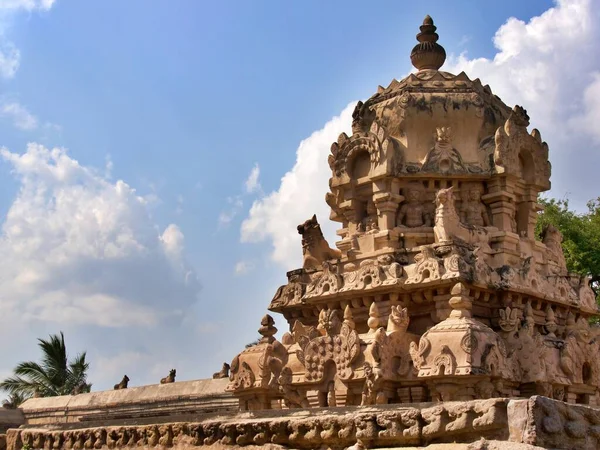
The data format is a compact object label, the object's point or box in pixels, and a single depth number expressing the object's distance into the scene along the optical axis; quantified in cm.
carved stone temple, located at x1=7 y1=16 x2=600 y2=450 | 1523
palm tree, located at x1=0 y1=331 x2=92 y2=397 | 3550
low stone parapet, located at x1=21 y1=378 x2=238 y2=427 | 2105
